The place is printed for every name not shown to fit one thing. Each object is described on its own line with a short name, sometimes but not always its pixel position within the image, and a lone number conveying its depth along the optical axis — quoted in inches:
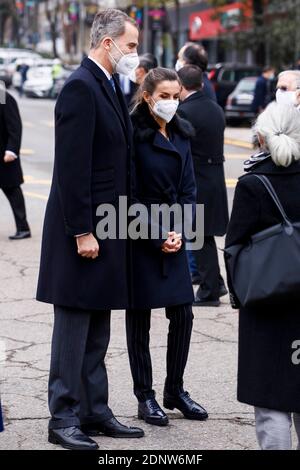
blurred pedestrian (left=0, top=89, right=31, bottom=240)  478.9
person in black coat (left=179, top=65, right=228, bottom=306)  352.2
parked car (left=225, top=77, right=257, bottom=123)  1202.6
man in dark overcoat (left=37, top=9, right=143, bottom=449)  209.0
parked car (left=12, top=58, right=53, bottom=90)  1984.7
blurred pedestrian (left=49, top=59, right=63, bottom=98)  1772.9
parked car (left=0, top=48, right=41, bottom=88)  2205.7
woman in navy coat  229.5
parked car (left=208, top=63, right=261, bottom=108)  1316.4
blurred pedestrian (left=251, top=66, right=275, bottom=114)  1125.1
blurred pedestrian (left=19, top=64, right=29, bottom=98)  1937.7
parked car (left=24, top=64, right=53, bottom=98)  1852.9
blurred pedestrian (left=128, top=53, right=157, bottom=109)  415.2
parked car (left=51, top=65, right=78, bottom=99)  1729.8
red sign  1530.5
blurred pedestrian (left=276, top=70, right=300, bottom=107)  269.4
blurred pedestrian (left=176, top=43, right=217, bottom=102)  370.9
